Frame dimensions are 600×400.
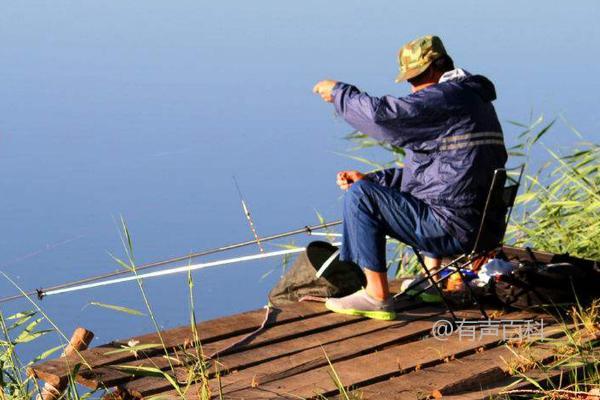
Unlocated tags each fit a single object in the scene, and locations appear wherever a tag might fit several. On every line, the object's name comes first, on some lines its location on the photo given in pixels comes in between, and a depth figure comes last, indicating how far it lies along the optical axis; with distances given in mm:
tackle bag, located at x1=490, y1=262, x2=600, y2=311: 8933
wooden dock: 7290
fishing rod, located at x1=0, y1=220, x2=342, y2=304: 9664
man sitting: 8510
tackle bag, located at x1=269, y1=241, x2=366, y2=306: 9301
